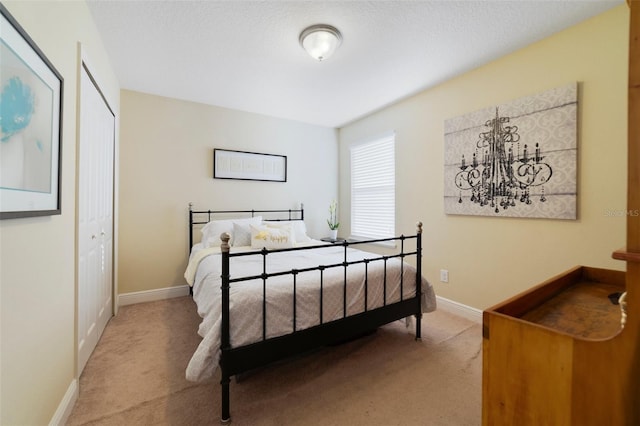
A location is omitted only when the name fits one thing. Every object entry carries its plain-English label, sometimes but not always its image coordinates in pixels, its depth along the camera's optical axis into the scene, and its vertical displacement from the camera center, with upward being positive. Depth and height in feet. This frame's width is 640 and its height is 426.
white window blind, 12.09 +1.17
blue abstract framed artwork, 3.10 +1.12
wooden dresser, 2.06 -1.32
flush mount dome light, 6.67 +4.39
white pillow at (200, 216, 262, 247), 9.95 -0.70
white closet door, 5.93 -0.16
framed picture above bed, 11.85 +2.15
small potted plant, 14.16 -0.35
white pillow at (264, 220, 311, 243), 10.76 -0.71
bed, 4.84 -1.96
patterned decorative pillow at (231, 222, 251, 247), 10.15 -0.91
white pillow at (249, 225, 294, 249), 9.31 -0.91
